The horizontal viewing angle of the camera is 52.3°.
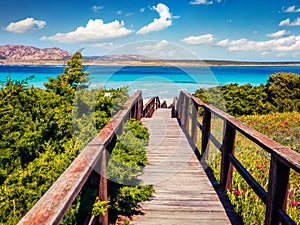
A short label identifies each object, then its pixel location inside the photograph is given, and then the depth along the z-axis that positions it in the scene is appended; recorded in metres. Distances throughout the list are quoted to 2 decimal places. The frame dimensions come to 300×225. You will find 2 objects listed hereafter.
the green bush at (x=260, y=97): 15.09
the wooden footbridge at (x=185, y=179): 1.56
